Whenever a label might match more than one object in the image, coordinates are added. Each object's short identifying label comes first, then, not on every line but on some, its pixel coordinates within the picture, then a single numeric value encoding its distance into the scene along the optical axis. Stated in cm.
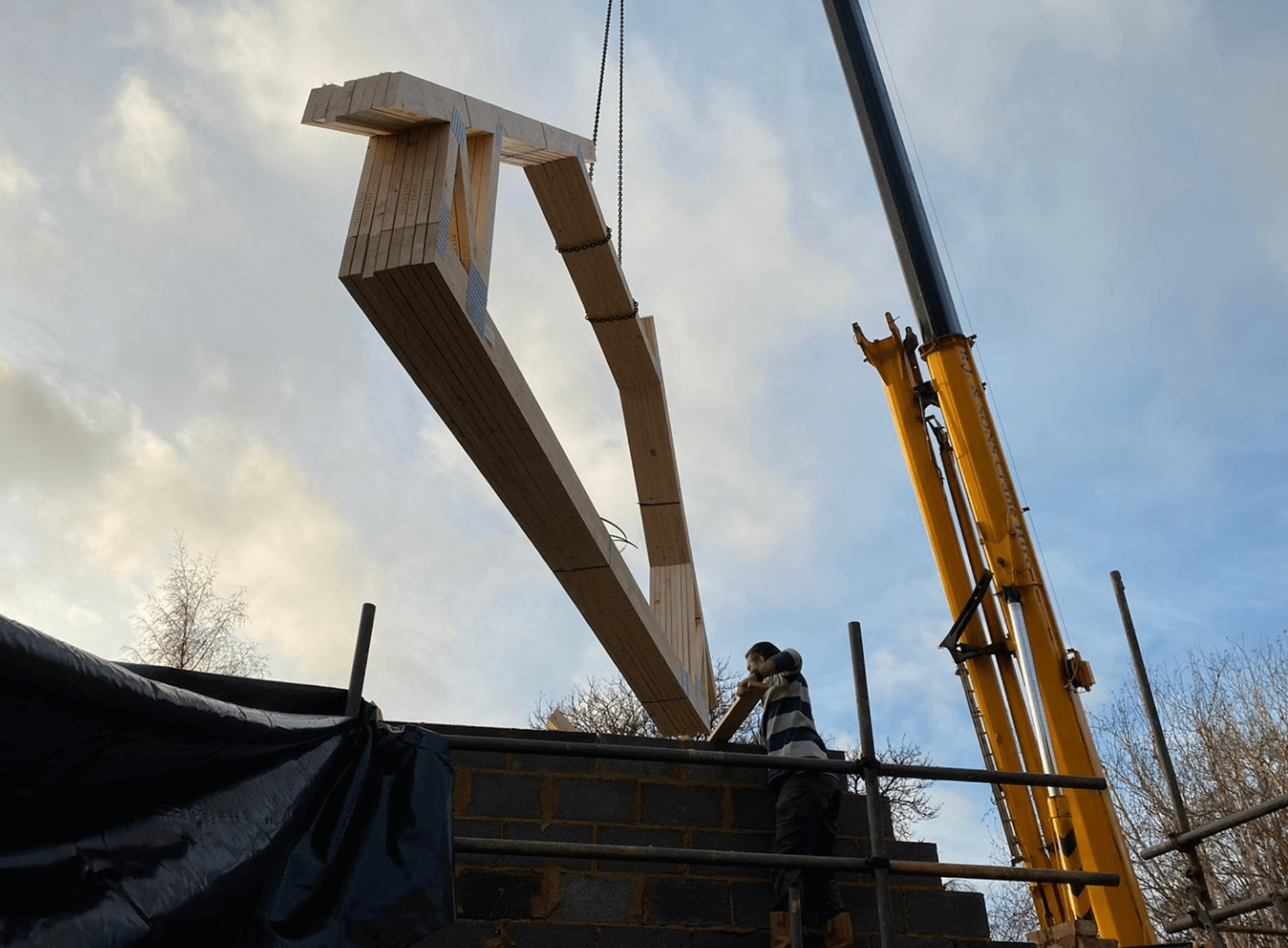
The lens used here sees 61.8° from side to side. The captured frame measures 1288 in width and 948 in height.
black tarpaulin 208
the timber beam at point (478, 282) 348
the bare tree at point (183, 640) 1622
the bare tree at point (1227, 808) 1473
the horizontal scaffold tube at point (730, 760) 393
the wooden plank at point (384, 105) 358
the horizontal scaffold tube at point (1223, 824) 436
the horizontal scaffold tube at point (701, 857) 366
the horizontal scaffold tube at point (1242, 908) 464
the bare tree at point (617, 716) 1836
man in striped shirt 432
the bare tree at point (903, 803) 1766
